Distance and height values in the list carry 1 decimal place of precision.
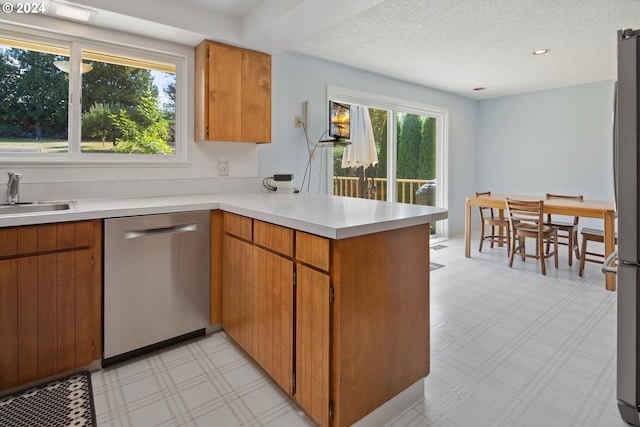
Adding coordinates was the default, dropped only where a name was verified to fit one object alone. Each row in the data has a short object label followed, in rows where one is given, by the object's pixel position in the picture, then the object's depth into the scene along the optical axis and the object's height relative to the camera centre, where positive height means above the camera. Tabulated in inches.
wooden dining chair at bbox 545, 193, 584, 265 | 156.9 -7.4
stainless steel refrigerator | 57.4 -0.8
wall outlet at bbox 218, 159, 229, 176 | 118.3 +14.8
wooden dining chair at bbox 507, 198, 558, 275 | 147.5 -6.6
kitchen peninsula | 54.0 -14.9
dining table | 131.3 +1.5
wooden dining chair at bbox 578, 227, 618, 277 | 141.5 -10.1
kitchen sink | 80.4 +0.7
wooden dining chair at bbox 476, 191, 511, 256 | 167.0 -8.1
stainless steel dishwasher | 77.1 -16.5
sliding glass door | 170.1 +30.9
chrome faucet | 81.3 +5.3
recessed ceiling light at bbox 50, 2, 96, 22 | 83.2 +48.4
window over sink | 88.0 +30.2
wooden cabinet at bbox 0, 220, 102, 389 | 66.1 -17.8
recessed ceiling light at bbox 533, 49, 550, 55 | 142.4 +66.1
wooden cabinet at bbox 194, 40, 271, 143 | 105.0 +36.5
